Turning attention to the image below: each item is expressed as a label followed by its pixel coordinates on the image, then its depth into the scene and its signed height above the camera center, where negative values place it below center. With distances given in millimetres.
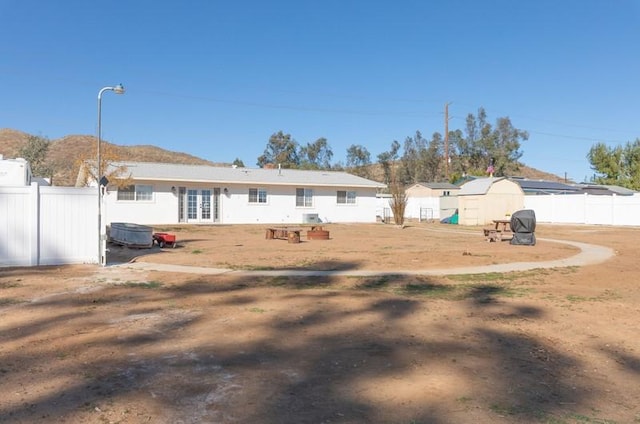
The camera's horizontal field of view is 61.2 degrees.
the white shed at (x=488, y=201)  40000 +591
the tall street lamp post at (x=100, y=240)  13672 -904
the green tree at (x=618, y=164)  61875 +5413
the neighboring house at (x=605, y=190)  54812 +2030
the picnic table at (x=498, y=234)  23734 -1155
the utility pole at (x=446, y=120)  55062 +8994
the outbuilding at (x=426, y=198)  48125 +883
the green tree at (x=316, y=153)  81725 +8191
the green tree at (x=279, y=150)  78938 +8291
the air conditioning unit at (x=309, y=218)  37219 -786
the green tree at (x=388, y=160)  78688 +7126
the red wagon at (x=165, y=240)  19078 -1227
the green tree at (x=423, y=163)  80250 +6810
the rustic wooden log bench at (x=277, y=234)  23744 -1232
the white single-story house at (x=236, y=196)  31906 +635
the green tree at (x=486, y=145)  77688 +9234
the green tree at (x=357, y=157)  83900 +7856
